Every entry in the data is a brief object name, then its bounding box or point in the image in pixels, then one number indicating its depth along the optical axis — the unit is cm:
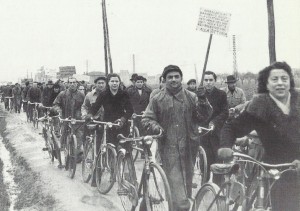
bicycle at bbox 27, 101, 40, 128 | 2005
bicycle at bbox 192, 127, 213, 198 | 724
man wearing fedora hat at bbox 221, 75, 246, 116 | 935
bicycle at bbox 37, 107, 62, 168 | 1048
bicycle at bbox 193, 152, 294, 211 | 355
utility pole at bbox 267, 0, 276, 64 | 1006
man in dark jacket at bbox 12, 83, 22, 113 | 3125
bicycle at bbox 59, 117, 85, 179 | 916
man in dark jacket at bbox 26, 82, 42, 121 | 2152
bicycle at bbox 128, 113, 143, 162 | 1144
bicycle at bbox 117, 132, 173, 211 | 495
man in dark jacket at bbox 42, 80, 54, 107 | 1552
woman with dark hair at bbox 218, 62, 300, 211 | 359
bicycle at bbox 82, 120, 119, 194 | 733
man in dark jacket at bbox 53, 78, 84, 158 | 1101
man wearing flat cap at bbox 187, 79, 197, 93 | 1005
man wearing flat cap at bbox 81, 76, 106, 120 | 910
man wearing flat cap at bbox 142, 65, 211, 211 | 542
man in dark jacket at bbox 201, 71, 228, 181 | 734
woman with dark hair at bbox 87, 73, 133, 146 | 795
